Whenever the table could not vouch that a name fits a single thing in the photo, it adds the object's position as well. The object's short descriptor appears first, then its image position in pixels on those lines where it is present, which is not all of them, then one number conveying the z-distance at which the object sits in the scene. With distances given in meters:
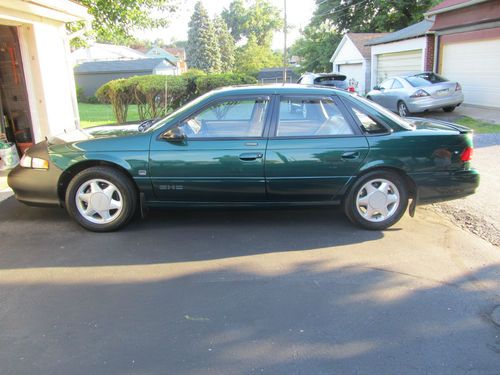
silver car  14.18
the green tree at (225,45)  87.38
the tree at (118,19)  14.87
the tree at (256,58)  68.81
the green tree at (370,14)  30.61
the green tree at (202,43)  76.69
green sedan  4.79
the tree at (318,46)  37.28
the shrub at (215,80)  15.49
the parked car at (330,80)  18.17
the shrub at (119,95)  13.63
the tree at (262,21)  93.94
